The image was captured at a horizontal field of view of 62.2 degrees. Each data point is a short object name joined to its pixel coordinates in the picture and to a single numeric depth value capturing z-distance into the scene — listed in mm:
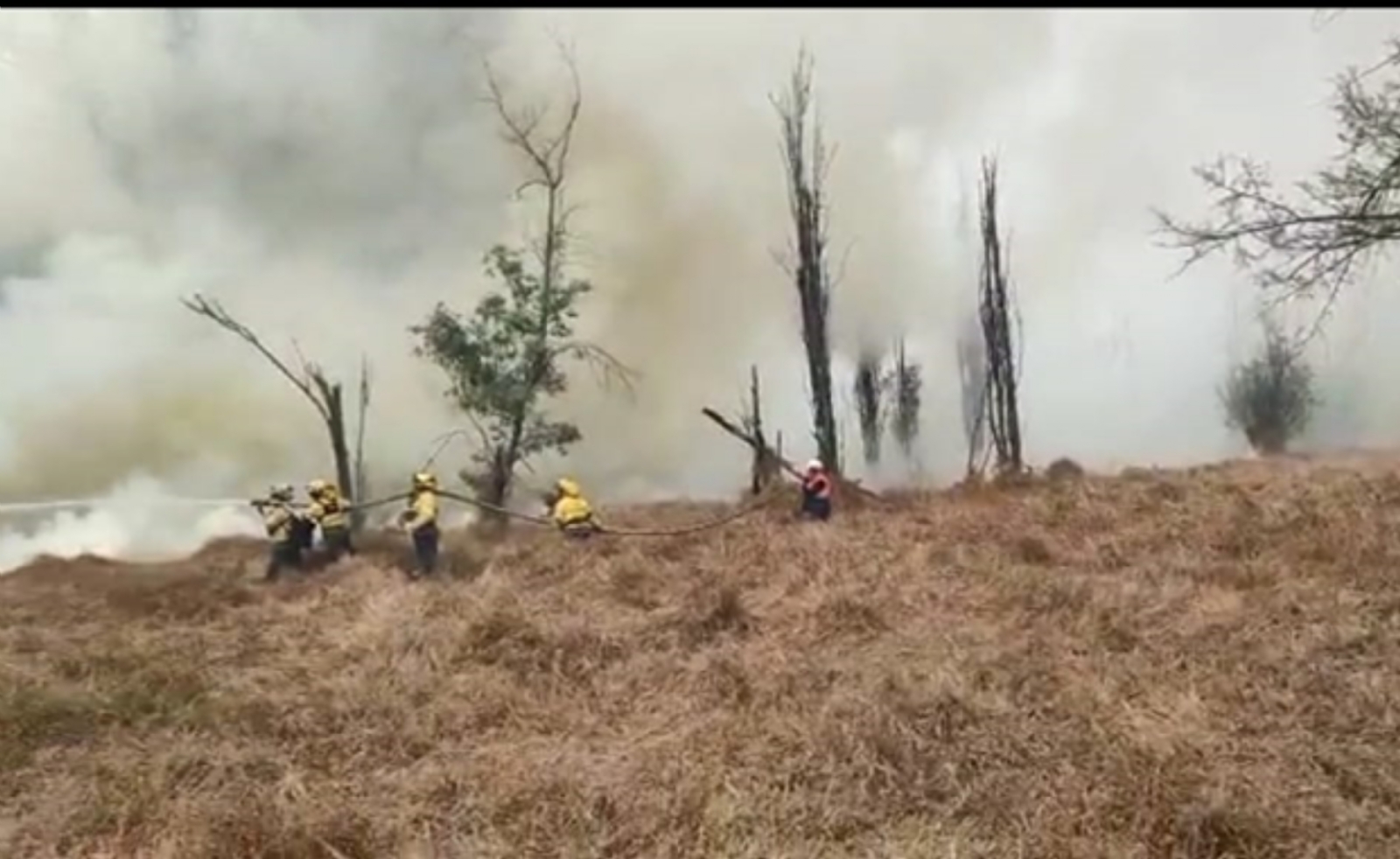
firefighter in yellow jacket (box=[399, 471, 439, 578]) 12961
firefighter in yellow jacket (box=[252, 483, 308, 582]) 13836
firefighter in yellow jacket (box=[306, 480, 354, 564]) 13930
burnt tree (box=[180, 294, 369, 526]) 21891
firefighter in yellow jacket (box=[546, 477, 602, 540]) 14422
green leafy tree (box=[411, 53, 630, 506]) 22438
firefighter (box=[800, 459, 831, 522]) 15062
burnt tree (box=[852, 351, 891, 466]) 33938
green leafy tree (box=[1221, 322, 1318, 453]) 45656
